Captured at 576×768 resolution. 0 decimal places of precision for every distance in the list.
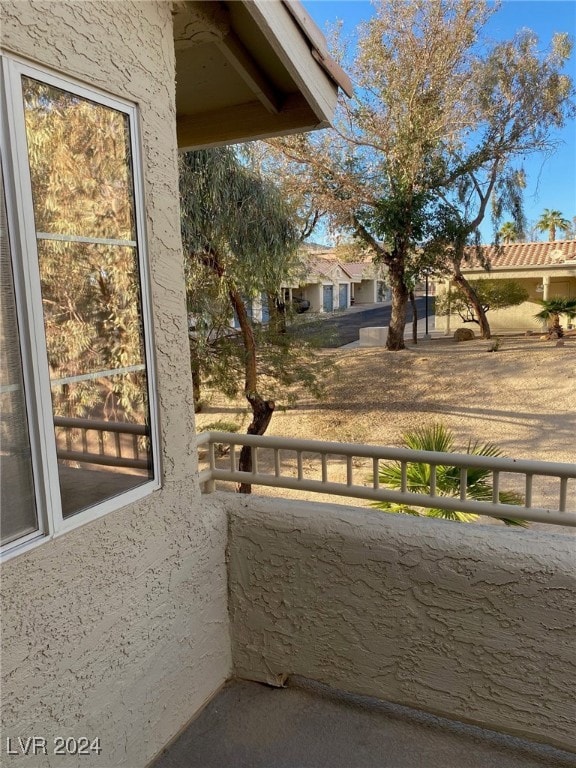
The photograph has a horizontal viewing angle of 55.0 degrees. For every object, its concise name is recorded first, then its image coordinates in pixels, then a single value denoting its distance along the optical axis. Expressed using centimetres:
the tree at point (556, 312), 1689
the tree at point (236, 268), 845
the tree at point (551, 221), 3662
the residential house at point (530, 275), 1953
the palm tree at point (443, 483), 420
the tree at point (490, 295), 1925
